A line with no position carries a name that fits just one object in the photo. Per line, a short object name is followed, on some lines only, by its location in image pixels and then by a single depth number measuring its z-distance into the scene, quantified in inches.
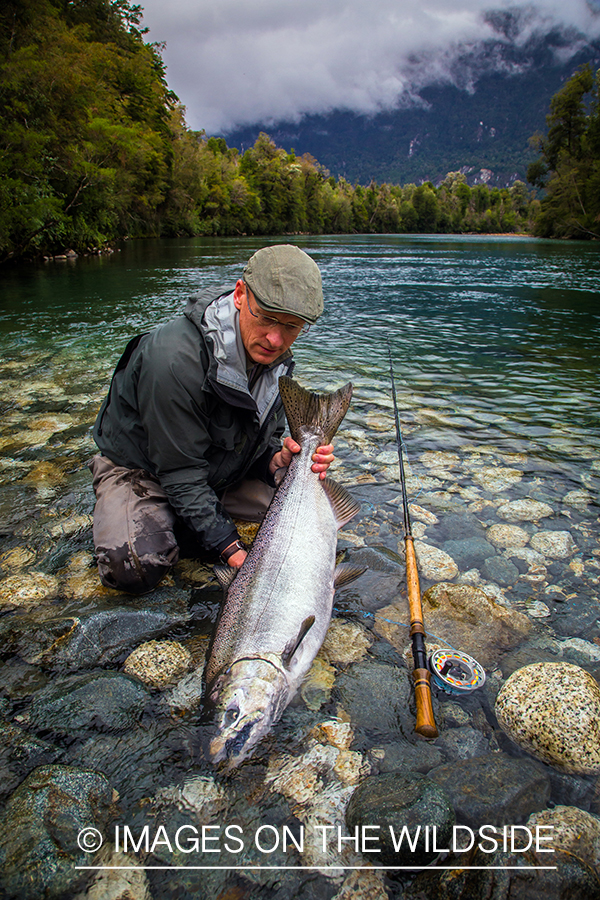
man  114.0
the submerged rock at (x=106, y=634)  108.1
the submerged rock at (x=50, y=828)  67.6
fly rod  87.0
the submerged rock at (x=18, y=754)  81.8
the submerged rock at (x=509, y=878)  66.5
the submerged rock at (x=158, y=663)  103.7
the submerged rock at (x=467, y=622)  114.5
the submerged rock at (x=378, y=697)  96.0
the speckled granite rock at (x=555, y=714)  87.0
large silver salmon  88.0
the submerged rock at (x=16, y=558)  137.0
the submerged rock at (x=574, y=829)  71.2
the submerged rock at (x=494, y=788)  76.6
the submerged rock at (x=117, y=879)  69.2
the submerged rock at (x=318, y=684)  100.8
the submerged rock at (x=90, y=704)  92.6
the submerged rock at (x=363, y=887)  70.5
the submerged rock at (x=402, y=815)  72.1
